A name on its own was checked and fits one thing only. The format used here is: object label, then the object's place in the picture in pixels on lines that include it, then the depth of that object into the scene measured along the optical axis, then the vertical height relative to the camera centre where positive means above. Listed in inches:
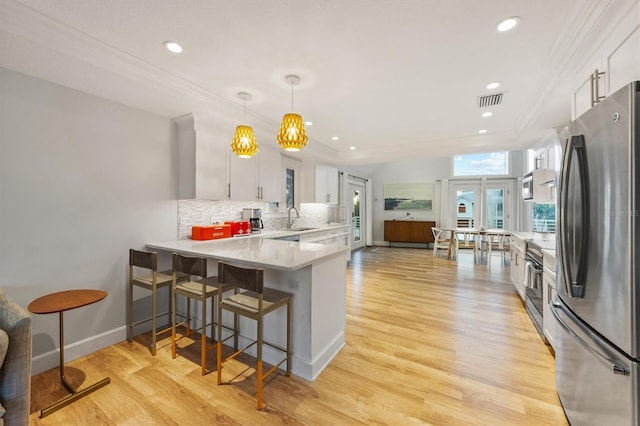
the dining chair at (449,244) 269.1 -30.2
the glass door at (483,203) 325.4 +14.3
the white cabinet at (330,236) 178.3 -16.4
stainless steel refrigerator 43.6 -8.6
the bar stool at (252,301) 68.3 -24.7
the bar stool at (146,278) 91.4 -23.5
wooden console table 341.1 -21.5
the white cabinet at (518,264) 138.3 -27.4
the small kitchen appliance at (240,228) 142.3 -7.5
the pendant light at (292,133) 94.3 +28.7
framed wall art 357.7 +25.3
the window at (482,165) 330.5 +62.8
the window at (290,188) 197.0 +19.1
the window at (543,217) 223.6 -2.0
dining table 232.3 -16.5
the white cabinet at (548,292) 90.5 -27.4
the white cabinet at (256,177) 140.0 +21.1
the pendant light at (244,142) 103.9 +27.8
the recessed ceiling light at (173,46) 78.4 +49.8
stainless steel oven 106.0 -28.7
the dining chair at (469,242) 243.3 -26.8
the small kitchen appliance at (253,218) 161.5 -2.3
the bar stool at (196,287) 81.0 -23.7
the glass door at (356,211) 321.1 +4.1
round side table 68.1 -24.4
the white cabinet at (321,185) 212.1 +25.2
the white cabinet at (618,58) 54.8 +36.4
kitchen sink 159.4 -14.1
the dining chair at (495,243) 242.1 -30.8
